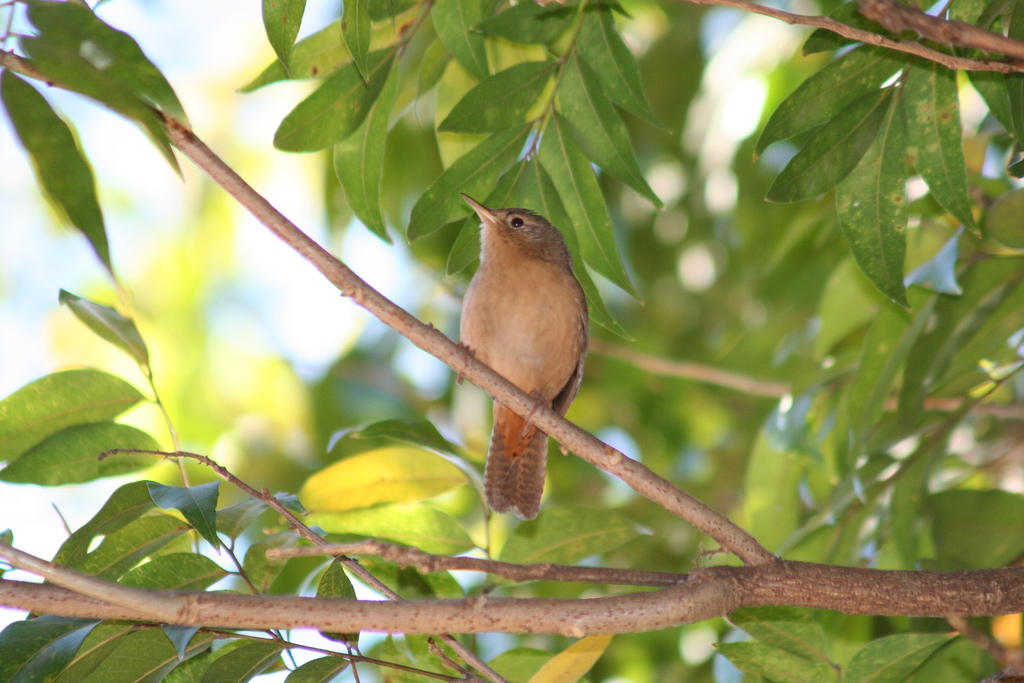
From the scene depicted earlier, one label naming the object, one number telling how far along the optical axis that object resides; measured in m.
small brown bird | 8.98
